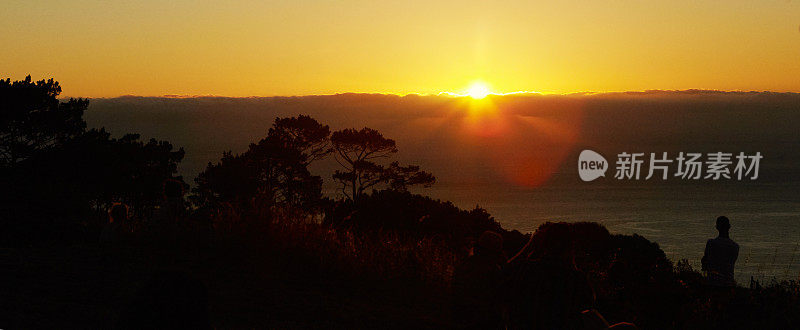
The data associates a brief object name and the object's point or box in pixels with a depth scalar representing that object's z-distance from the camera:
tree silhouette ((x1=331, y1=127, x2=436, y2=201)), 61.44
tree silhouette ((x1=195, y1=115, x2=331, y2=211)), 60.00
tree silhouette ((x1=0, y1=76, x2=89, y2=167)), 36.47
